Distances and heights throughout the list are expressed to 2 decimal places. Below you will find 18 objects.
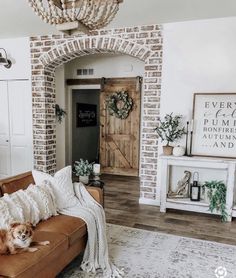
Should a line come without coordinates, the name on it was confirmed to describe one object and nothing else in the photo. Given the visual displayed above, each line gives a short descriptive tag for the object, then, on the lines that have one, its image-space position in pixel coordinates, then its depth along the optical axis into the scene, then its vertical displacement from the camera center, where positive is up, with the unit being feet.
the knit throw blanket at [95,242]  7.89 -3.95
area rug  7.88 -4.68
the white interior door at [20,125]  16.16 -0.89
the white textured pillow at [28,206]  6.88 -2.64
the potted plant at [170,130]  12.80 -0.80
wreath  19.81 +0.63
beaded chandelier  5.45 +2.07
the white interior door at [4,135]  16.76 -1.55
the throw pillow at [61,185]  8.74 -2.45
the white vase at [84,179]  10.52 -2.64
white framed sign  12.25 -0.50
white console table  11.78 -2.89
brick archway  13.34 +1.53
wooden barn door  19.83 -1.71
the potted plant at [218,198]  11.98 -3.79
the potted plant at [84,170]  10.45 -2.29
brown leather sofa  5.60 -3.23
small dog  5.97 -2.89
